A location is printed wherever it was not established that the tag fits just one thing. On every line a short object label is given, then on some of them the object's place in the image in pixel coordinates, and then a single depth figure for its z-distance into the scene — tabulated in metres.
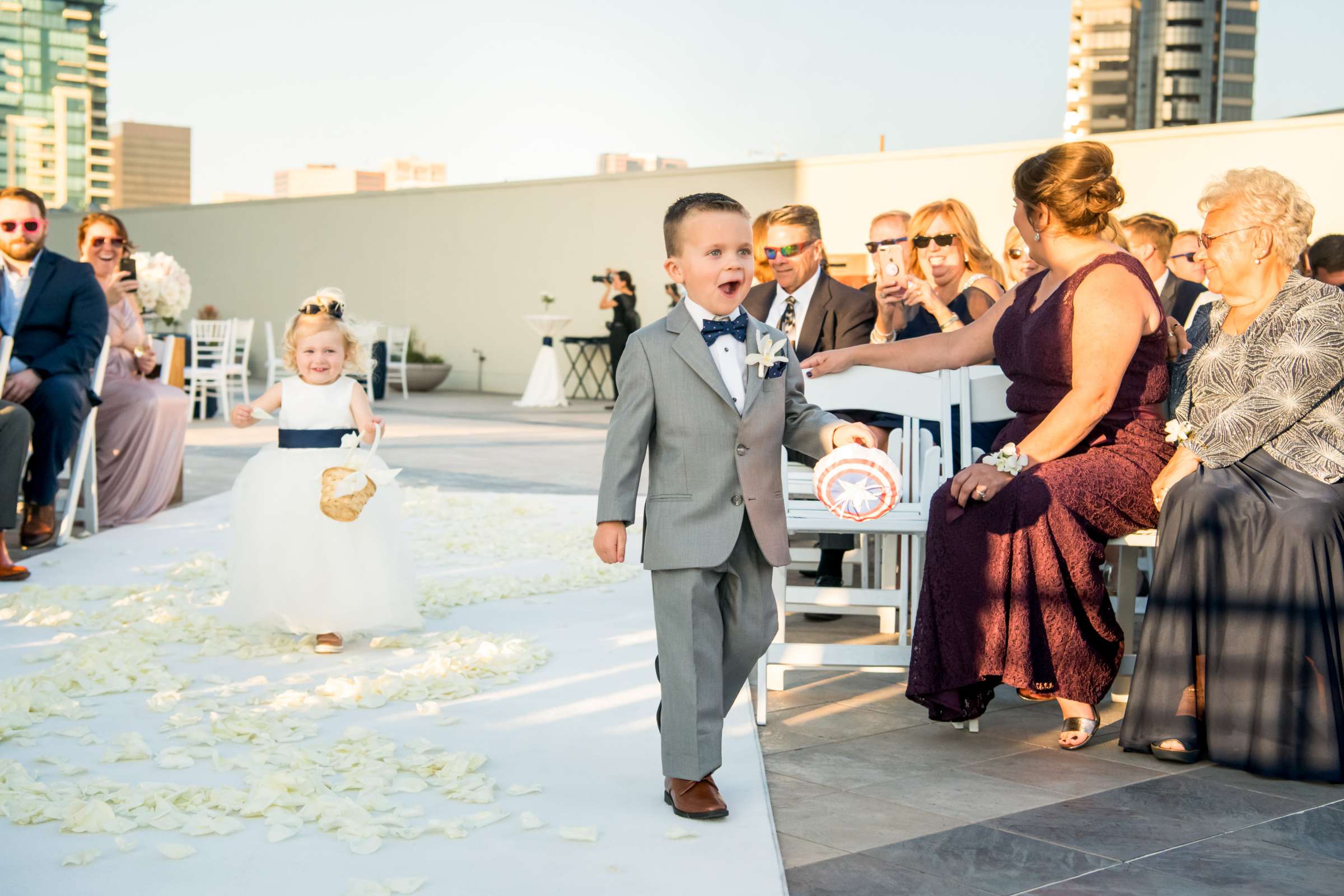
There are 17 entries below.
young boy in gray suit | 2.84
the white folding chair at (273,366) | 15.31
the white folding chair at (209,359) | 14.62
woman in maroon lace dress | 3.54
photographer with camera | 18.28
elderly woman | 3.35
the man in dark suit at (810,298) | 5.20
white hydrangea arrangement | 9.54
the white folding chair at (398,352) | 20.69
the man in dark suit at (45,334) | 6.41
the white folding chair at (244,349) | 15.46
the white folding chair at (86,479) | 6.74
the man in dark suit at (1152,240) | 6.12
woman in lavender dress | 7.42
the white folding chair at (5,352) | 5.98
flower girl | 4.36
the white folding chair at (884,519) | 3.88
